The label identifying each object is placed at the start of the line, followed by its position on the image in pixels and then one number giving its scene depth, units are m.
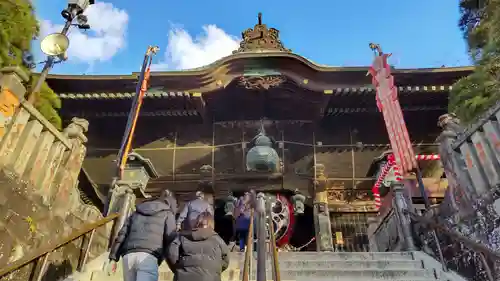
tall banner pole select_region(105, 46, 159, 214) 10.56
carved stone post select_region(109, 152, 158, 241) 8.65
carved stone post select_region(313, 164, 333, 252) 11.39
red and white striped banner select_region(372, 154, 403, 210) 11.45
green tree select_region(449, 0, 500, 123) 8.22
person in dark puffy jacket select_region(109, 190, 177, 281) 4.32
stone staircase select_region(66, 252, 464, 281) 5.93
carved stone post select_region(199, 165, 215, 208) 11.99
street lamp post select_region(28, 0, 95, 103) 8.40
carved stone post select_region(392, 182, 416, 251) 7.48
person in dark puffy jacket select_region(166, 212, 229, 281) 3.89
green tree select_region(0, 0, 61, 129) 8.17
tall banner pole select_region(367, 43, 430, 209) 10.05
